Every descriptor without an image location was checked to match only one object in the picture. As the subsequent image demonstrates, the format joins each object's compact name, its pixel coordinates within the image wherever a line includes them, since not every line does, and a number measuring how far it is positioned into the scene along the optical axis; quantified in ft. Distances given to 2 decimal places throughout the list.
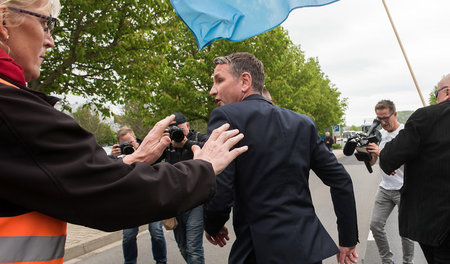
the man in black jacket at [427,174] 8.39
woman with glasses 3.14
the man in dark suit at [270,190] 6.58
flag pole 11.58
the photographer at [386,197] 13.97
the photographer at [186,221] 13.65
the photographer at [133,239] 15.03
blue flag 9.86
